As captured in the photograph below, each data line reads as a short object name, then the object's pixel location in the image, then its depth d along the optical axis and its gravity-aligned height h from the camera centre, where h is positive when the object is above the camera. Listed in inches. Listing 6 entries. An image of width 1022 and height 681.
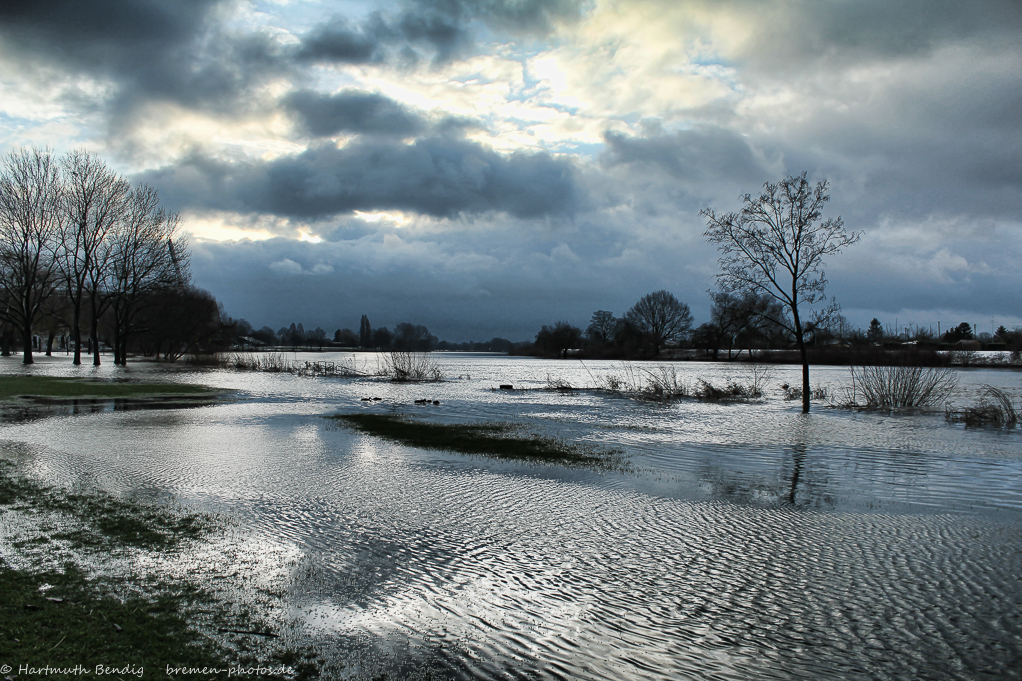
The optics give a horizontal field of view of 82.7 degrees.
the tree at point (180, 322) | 2229.3 +106.4
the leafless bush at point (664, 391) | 1081.1 -80.6
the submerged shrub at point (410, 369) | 1558.2 -58.4
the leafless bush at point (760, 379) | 1107.2 -81.7
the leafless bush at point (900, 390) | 882.1 -60.9
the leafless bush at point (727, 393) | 1081.4 -82.2
